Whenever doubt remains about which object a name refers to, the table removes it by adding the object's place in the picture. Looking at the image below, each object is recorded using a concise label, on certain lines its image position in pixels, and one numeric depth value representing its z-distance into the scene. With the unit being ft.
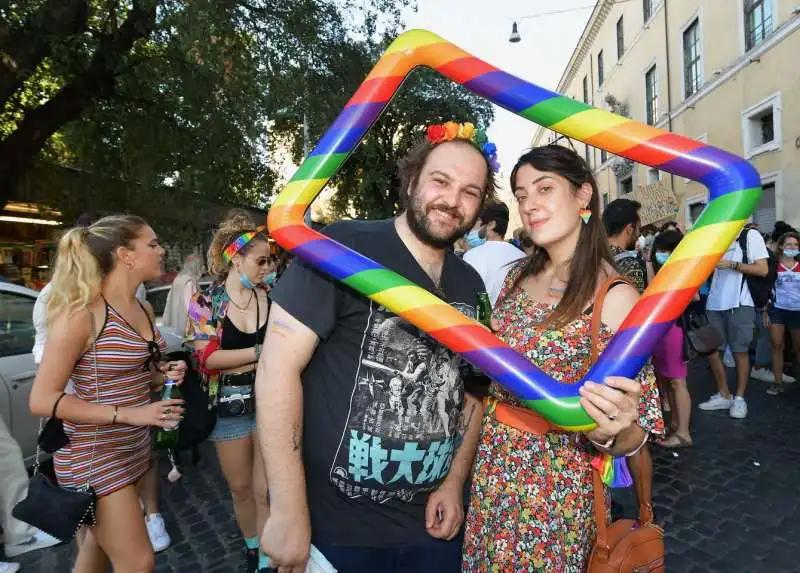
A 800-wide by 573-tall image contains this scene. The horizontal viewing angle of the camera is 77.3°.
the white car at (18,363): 12.87
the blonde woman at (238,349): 9.82
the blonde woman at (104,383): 7.09
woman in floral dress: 5.33
